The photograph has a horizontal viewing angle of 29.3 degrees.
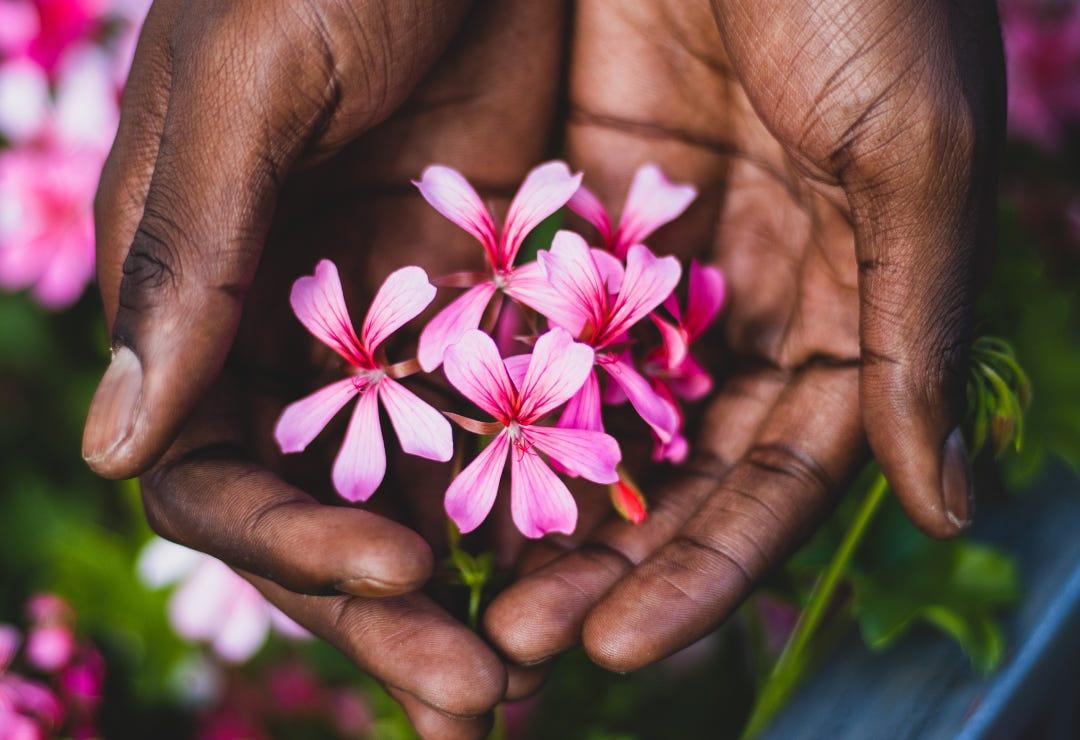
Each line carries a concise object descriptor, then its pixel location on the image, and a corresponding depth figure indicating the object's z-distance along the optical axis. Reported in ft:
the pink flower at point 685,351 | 1.19
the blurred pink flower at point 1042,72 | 1.51
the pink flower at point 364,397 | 1.15
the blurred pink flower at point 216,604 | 1.36
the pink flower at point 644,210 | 1.25
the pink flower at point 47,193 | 1.40
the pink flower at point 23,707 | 1.21
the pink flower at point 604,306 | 1.14
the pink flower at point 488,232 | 1.17
